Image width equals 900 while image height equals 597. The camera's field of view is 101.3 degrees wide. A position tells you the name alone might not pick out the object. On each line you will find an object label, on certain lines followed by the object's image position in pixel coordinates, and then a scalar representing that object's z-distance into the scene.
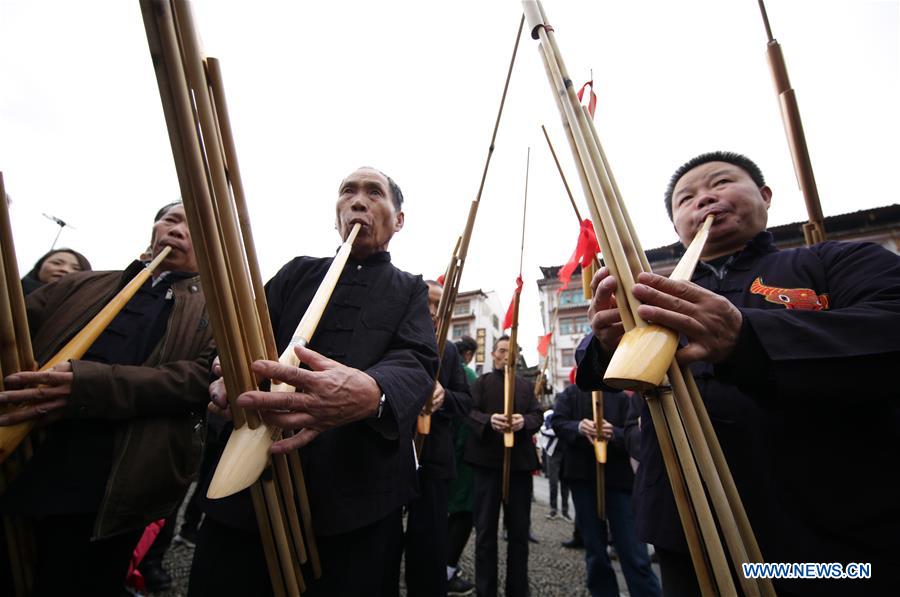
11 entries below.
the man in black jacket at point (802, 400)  0.69
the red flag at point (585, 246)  1.55
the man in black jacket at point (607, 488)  2.30
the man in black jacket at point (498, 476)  2.40
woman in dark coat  2.48
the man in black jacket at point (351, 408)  0.77
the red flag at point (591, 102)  1.09
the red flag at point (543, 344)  4.70
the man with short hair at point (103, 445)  1.05
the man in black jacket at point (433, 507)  1.96
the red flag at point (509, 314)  3.35
